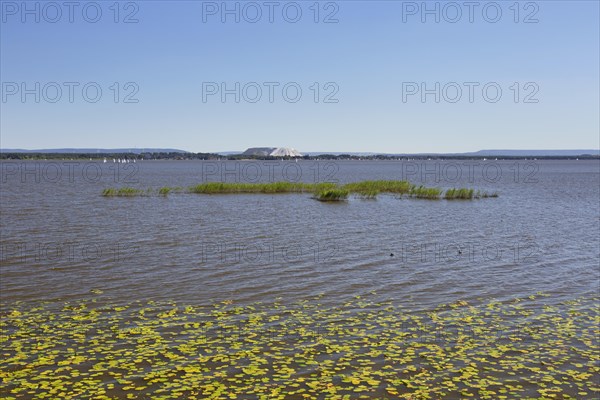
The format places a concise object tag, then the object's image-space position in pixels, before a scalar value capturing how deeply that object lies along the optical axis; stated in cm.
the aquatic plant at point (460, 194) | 6247
